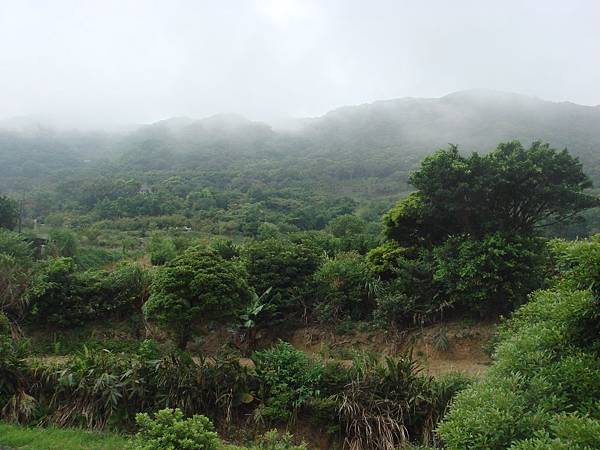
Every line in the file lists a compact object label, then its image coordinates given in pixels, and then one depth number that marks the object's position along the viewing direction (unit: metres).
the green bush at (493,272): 9.95
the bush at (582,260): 3.34
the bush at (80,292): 12.01
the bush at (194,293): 8.93
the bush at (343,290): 11.76
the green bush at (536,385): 2.98
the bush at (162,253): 18.58
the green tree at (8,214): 28.33
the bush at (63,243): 19.27
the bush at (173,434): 4.80
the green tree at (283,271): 11.94
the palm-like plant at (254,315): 11.03
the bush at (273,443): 5.29
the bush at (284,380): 7.18
